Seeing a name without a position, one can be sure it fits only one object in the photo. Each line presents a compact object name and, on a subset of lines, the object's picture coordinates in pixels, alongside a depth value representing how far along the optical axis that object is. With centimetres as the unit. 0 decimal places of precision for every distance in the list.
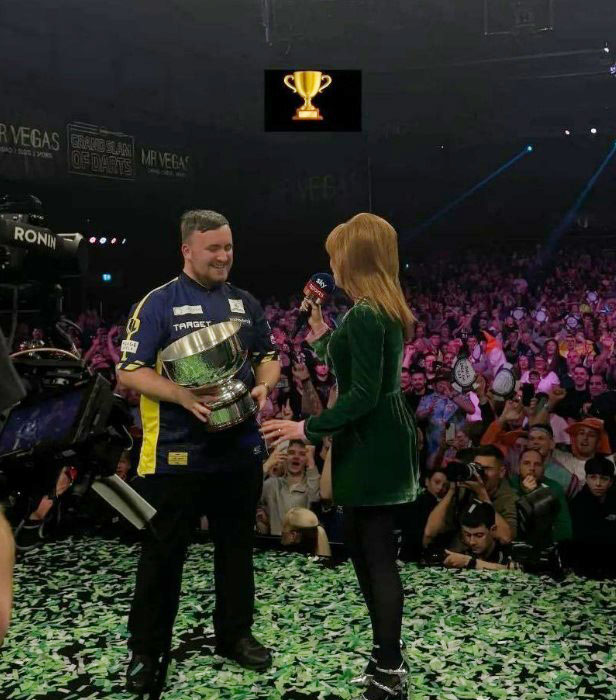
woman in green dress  208
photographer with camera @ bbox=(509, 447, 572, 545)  375
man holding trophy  239
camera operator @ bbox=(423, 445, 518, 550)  382
